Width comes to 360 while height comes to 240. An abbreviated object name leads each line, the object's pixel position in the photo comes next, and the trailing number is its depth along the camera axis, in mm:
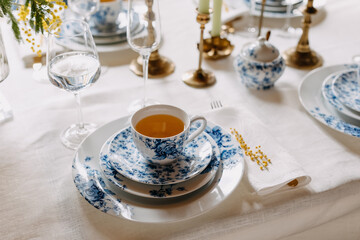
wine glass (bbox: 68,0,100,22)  1162
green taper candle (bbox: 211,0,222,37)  1226
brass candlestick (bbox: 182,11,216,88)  1103
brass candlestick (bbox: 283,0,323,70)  1189
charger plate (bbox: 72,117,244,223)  702
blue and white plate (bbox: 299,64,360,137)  926
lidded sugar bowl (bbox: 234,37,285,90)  1064
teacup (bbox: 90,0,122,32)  1227
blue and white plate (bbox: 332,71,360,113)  977
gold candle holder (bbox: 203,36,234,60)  1239
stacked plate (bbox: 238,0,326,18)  1347
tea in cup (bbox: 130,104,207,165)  750
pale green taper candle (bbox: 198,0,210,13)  1064
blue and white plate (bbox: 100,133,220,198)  722
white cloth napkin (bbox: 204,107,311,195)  789
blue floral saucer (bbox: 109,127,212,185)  746
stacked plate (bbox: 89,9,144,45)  1221
